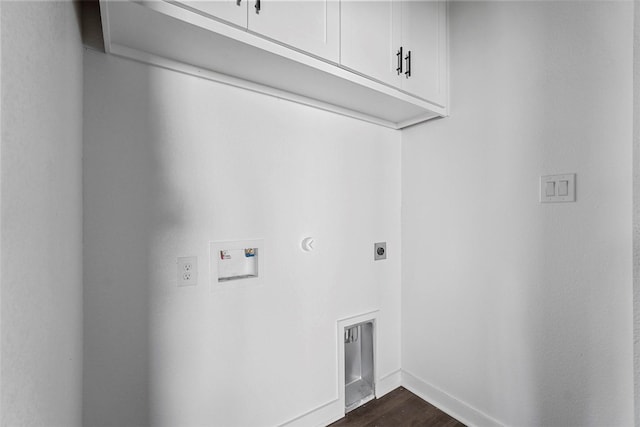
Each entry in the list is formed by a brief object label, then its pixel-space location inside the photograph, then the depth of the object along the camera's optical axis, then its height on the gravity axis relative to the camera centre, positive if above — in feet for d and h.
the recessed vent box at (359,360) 5.26 -2.83
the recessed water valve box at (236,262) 3.85 -0.70
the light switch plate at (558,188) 3.61 +0.30
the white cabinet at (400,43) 3.85 +2.49
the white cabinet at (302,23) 3.10 +2.16
